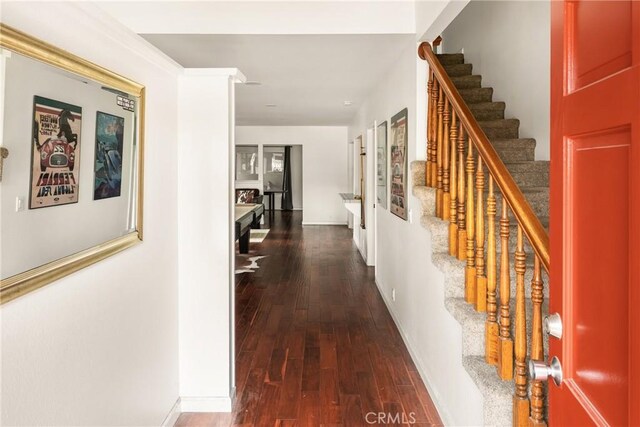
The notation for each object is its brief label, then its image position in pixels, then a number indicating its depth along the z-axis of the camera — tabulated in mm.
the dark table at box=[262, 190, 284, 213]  14789
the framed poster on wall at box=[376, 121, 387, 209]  5062
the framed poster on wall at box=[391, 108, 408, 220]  3844
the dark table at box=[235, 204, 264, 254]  6375
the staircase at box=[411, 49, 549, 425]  1912
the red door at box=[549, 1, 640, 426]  786
